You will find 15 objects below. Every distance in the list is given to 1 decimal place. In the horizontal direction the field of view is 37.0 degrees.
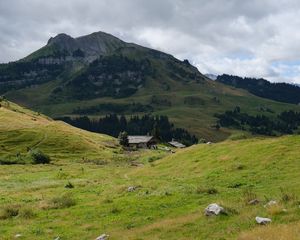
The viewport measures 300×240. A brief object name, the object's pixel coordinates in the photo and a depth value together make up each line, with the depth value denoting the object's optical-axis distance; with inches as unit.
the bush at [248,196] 1219.7
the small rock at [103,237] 1038.4
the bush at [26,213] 1415.2
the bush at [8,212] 1437.3
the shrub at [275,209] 1030.4
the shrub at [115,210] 1365.7
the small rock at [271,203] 1090.8
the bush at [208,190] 1466.5
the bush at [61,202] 1562.0
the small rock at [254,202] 1189.1
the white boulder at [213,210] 1098.2
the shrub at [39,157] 4869.6
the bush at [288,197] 1141.6
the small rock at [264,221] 968.3
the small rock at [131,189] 1732.7
